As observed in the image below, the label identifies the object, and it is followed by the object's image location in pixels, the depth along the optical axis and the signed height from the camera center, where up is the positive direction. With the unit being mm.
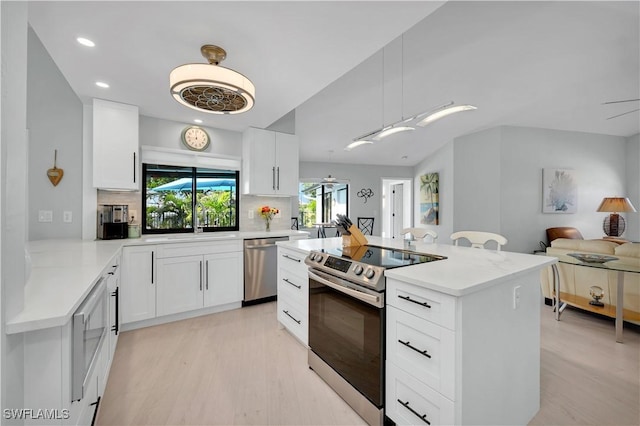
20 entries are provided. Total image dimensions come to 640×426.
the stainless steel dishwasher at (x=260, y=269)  3418 -731
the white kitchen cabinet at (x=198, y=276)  2922 -725
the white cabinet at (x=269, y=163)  3757 +734
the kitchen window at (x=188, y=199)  3414 +194
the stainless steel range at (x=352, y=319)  1484 -679
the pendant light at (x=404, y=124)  2002 +786
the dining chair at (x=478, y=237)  2238 -207
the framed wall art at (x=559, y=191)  5520 +461
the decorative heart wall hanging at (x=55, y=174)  2816 +421
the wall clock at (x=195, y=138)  3518 +1005
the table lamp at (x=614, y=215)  4977 -38
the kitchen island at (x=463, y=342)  1158 -623
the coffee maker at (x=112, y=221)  2881 -87
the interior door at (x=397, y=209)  8629 +138
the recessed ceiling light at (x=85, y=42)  1866 +1214
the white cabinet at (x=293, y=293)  2258 -725
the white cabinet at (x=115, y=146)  2836 +731
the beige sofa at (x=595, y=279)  2605 -703
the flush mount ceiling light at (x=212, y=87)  1717 +870
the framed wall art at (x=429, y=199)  6699 +377
